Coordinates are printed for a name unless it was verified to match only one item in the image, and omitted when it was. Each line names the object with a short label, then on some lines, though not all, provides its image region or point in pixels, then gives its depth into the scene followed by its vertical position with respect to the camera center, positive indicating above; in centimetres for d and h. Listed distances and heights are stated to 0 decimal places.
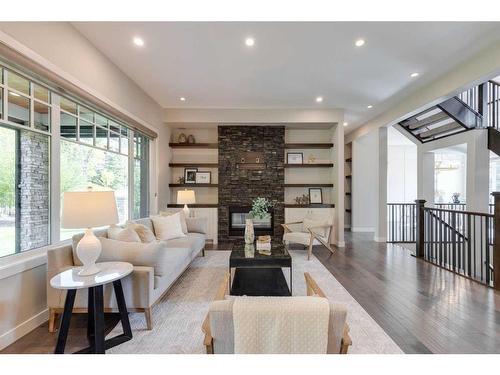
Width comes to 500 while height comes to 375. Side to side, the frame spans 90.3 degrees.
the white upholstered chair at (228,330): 112 -66
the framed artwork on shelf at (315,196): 596 -21
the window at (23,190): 212 -3
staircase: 462 +147
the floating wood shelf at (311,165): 582 +52
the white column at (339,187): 540 +0
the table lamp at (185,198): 509 -22
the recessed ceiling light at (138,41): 284 +170
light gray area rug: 193 -125
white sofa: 217 -84
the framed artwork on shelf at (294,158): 604 +71
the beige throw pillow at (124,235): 253 -49
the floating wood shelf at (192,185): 580 +5
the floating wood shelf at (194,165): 584 +52
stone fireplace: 575 +40
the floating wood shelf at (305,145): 585 +99
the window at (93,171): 282 +22
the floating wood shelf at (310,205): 567 -41
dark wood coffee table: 270 -112
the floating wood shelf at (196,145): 586 +100
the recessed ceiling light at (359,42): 285 +168
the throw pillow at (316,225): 490 -78
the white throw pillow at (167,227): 395 -65
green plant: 376 -36
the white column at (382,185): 580 +5
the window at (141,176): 454 +20
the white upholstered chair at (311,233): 464 -90
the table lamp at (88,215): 182 -21
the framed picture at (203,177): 598 +24
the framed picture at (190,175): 597 +29
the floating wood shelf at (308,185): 579 +5
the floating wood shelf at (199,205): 577 -42
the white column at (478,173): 452 +26
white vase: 367 -69
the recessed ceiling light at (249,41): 283 +168
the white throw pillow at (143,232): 285 -53
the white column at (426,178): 606 +22
